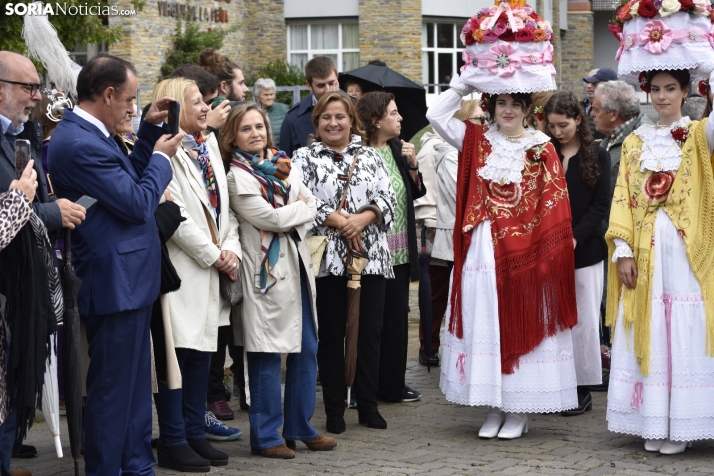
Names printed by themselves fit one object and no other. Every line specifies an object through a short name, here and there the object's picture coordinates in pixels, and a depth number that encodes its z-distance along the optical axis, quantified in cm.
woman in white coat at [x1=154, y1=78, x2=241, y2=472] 582
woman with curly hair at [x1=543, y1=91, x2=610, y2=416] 729
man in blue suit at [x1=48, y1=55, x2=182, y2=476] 502
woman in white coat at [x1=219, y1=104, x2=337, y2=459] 612
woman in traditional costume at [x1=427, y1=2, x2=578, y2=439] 656
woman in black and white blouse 674
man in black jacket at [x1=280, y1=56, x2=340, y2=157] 830
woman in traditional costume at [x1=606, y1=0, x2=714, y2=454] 615
